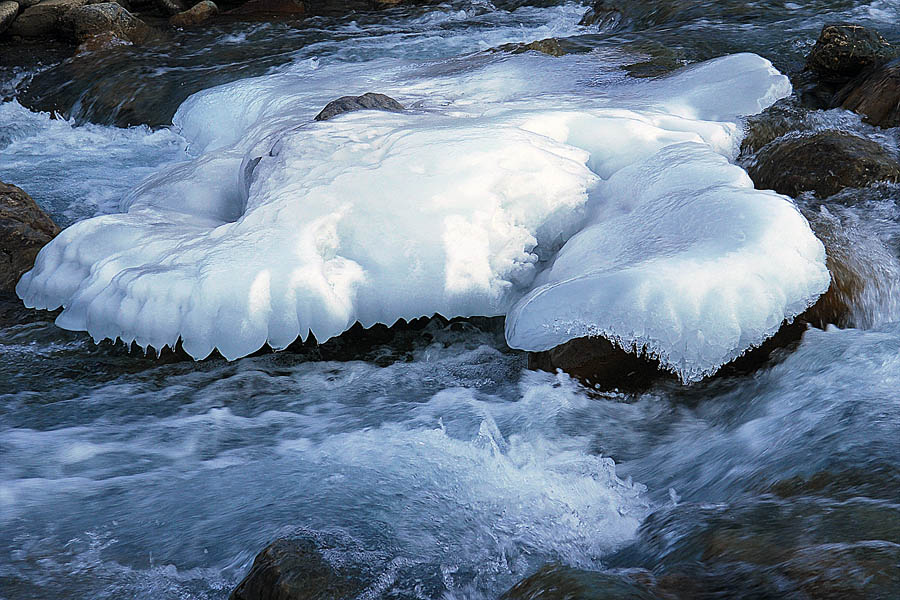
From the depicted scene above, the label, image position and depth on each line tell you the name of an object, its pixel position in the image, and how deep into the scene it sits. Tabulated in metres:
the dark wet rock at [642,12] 16.61
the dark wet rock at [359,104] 10.10
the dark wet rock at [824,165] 8.78
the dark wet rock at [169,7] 22.00
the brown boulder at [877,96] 10.30
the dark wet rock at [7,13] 20.12
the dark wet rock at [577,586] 3.67
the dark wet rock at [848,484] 4.37
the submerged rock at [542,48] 14.47
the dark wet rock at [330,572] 4.28
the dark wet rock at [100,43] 18.56
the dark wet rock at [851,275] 6.88
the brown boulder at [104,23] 19.30
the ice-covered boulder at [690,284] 6.11
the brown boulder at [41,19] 20.05
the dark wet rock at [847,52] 11.73
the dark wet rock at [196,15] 21.09
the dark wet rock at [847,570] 3.47
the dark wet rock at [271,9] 21.66
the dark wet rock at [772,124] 10.02
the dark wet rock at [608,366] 6.65
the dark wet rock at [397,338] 7.69
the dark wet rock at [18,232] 8.91
